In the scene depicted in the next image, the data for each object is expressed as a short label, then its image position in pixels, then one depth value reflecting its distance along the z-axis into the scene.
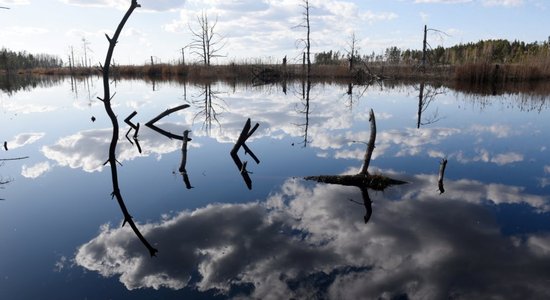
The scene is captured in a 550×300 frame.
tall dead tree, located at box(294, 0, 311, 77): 36.84
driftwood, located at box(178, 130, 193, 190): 9.76
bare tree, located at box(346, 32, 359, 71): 39.88
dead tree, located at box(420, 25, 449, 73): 31.21
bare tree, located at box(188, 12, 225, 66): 44.62
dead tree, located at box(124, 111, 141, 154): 12.70
